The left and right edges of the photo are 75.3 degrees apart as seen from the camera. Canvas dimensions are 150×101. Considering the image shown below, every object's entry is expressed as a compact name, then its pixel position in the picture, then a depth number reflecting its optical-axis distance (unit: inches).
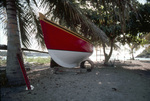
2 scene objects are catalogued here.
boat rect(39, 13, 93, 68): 165.3
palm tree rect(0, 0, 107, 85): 130.0
